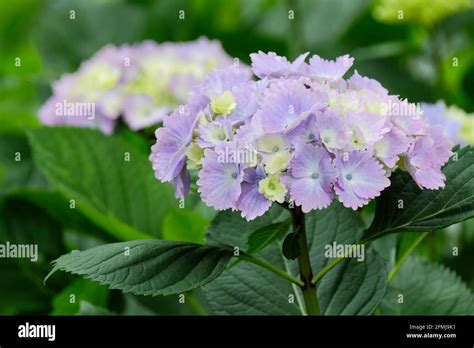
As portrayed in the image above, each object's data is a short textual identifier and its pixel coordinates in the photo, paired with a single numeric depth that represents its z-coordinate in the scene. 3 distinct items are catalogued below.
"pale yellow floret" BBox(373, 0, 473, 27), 1.47
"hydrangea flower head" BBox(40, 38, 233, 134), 1.32
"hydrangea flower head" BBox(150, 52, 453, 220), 0.81
